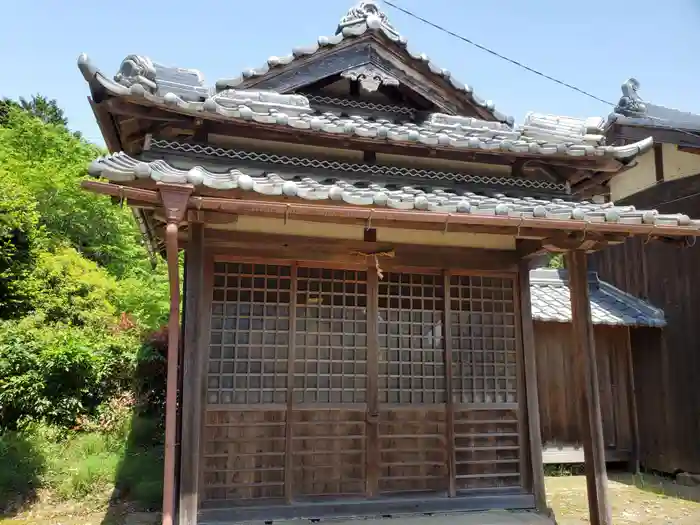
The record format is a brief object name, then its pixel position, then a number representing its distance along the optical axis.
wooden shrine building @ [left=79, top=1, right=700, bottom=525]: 5.86
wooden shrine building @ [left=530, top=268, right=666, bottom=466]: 10.59
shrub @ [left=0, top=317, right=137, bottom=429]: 10.70
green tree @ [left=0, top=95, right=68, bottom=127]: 30.03
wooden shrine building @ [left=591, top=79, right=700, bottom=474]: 10.16
